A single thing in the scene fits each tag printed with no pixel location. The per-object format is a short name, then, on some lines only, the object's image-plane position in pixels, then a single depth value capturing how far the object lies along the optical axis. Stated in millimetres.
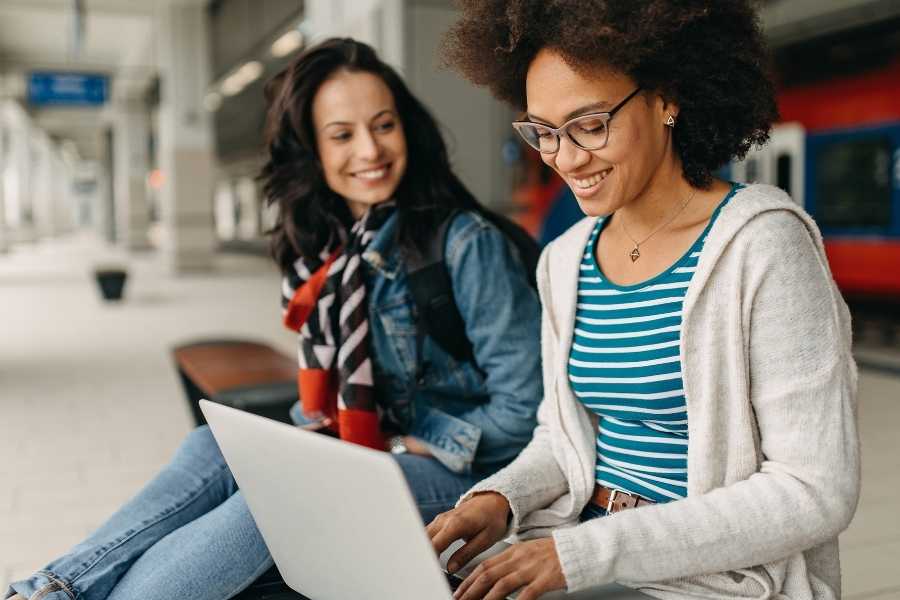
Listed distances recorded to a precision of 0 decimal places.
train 8094
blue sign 18969
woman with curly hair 1183
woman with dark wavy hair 1812
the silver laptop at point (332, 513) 1013
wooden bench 2748
